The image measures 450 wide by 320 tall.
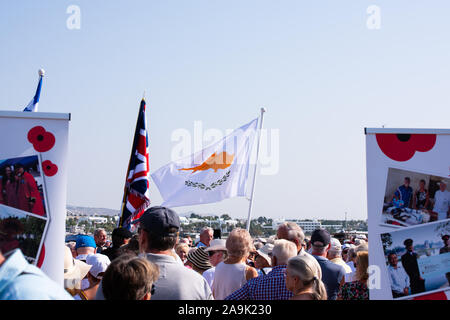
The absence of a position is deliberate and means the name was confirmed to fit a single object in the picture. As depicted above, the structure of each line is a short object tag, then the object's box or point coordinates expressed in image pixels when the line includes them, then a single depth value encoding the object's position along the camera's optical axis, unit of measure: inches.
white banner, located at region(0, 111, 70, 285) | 158.4
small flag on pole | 334.9
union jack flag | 366.8
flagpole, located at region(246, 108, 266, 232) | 389.4
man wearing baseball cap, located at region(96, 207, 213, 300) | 145.4
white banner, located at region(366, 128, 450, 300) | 166.1
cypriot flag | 411.2
